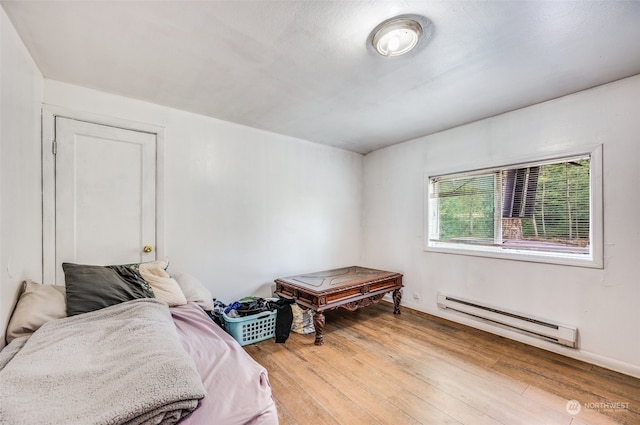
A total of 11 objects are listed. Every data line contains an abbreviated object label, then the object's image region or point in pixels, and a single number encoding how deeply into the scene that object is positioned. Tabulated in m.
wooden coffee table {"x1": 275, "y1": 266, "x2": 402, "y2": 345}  2.54
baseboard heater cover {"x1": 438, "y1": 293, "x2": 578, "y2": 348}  2.27
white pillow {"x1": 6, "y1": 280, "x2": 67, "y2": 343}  1.39
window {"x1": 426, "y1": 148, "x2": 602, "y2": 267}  2.29
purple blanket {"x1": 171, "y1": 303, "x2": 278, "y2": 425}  0.94
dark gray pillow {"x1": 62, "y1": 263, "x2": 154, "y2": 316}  1.61
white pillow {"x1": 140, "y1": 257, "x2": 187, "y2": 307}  1.91
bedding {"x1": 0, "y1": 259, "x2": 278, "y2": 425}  0.83
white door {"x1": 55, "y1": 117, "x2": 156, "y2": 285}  2.08
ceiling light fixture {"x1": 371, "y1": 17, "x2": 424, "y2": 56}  1.44
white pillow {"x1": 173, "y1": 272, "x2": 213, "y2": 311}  2.11
